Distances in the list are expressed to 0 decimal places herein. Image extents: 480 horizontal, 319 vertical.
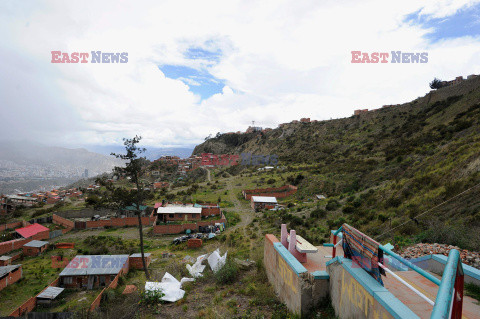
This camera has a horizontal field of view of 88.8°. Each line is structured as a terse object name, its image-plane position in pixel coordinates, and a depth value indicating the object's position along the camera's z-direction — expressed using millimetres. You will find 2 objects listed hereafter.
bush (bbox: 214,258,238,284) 8352
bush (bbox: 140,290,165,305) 7660
